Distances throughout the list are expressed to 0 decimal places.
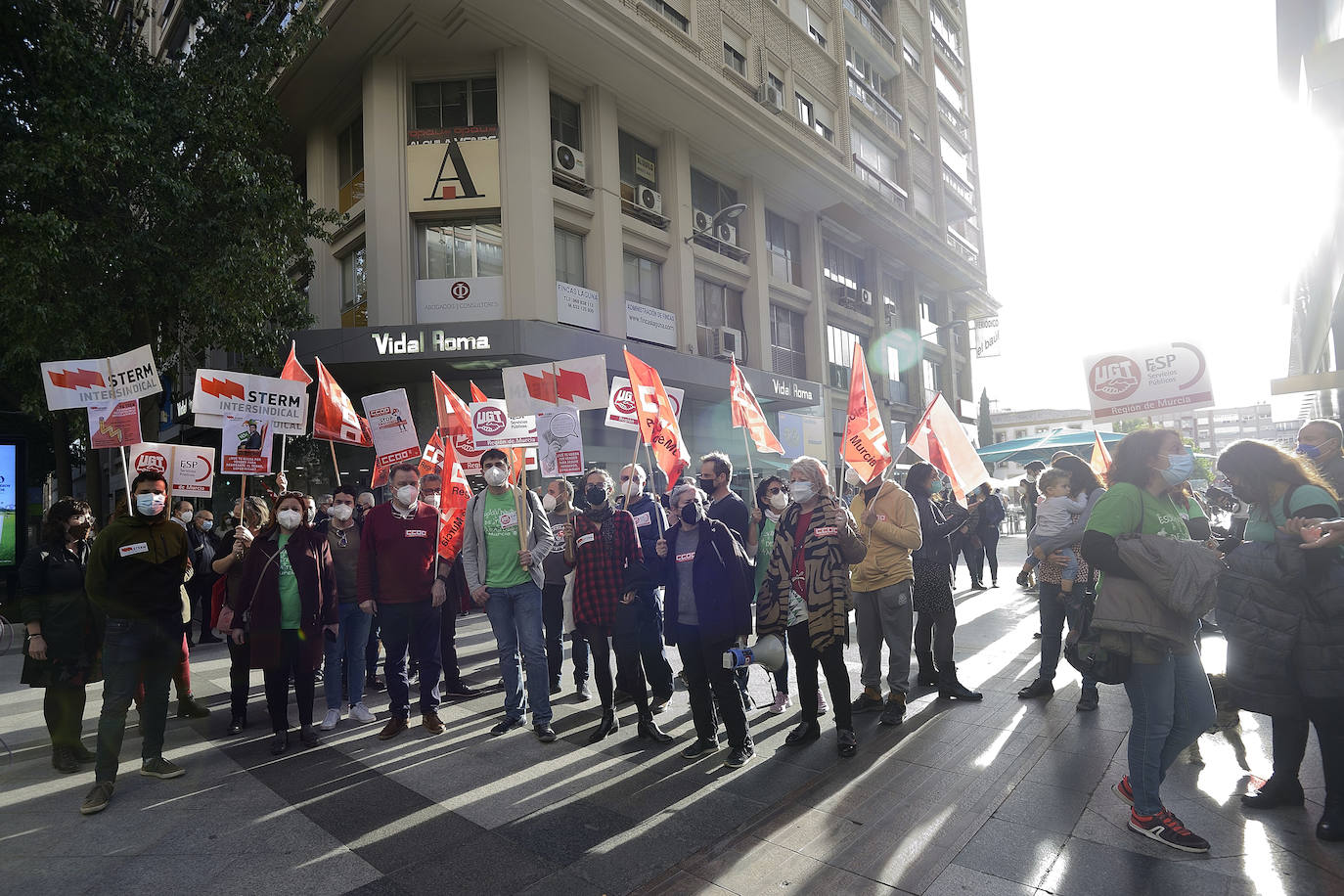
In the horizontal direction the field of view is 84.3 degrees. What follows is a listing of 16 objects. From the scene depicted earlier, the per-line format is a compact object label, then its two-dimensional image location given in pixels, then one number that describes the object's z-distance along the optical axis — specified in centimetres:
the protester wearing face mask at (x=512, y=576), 563
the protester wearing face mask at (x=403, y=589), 579
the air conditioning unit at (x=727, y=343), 2175
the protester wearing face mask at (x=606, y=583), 564
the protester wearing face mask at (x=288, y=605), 562
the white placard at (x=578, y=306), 1772
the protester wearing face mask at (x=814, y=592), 500
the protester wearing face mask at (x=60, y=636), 515
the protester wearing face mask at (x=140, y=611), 465
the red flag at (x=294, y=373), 902
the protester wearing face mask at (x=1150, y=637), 356
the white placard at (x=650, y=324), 1939
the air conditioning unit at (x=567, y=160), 1806
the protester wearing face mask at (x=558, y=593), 695
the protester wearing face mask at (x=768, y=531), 624
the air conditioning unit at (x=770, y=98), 2311
